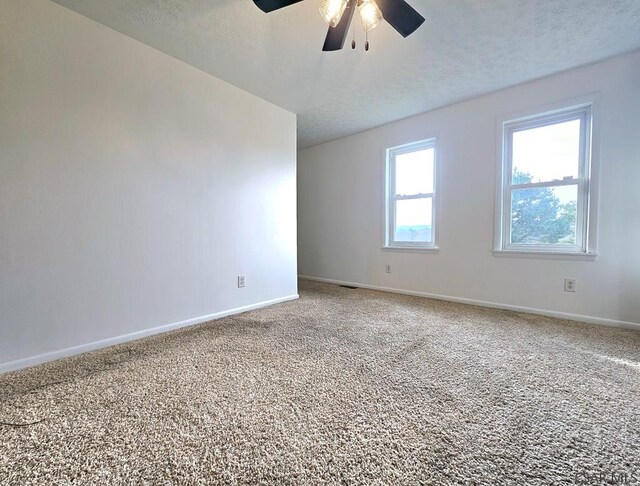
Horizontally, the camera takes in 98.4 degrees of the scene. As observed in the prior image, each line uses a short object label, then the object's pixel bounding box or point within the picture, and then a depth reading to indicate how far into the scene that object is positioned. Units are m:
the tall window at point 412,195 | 3.53
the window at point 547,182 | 2.56
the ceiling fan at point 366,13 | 1.51
